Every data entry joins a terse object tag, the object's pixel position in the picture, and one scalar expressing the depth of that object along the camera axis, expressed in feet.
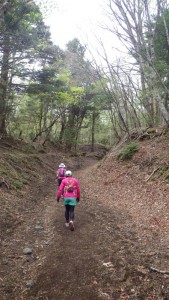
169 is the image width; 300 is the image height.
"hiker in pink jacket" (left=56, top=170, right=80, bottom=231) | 28.37
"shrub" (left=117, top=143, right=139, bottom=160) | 57.95
